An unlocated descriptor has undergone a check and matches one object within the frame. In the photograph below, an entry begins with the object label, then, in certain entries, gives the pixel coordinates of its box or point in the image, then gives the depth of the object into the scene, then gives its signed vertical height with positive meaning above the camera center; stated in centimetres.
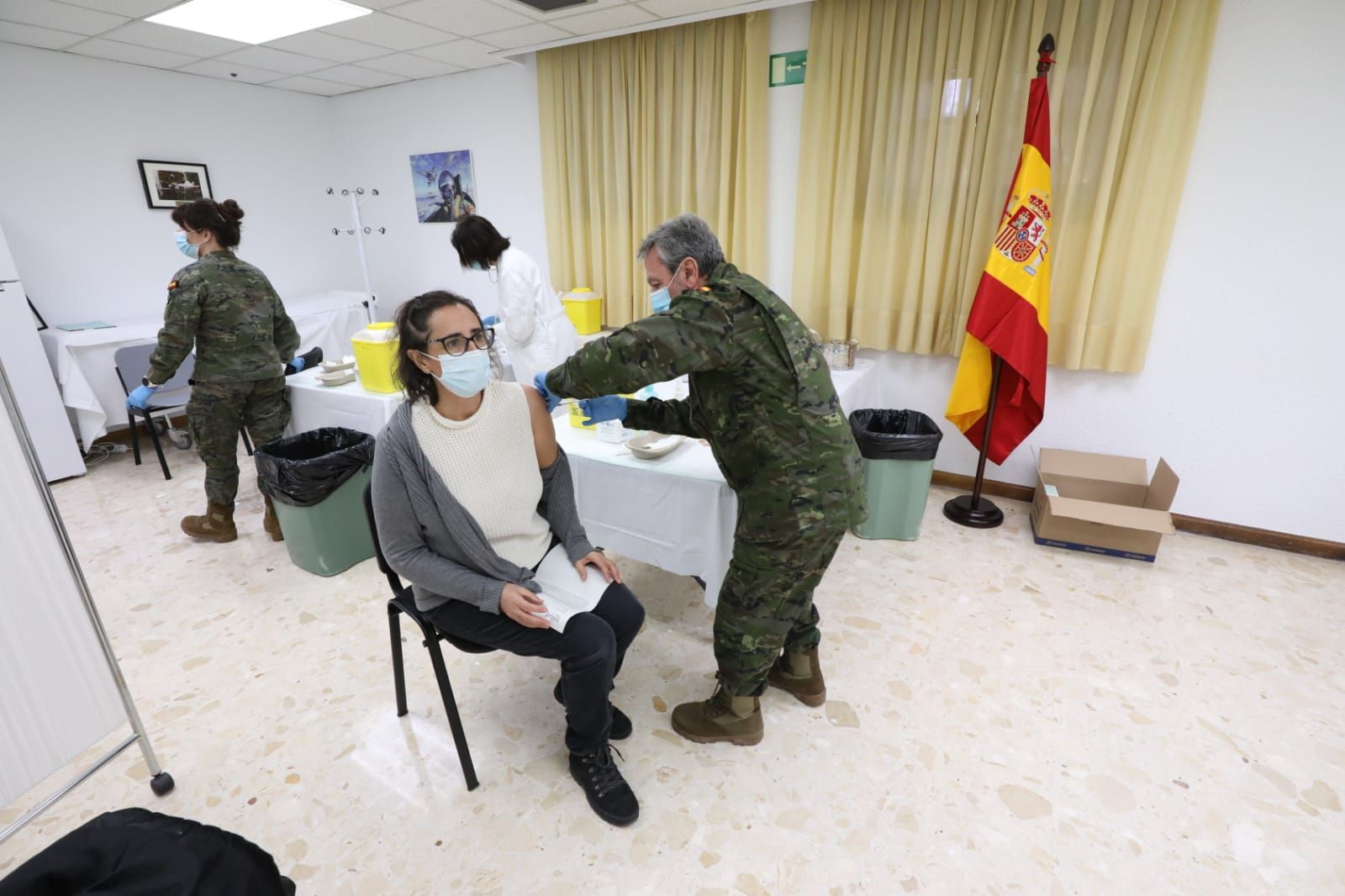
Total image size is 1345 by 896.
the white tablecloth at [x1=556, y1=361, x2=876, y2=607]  192 -85
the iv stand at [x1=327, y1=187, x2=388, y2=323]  423 -4
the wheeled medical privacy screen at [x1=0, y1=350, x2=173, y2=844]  128 -94
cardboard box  265 -120
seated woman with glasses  147 -69
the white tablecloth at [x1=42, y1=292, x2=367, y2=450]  364 -77
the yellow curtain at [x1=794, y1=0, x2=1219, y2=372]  256 +25
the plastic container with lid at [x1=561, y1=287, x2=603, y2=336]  408 -52
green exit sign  324 +74
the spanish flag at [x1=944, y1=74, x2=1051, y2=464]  256 -34
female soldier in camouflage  254 -48
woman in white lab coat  304 -39
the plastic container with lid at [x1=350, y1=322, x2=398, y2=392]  274 -54
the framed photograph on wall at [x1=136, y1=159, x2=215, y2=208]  438 +32
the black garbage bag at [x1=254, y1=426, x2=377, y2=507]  238 -88
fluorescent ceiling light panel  309 +103
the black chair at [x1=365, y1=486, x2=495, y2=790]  156 -97
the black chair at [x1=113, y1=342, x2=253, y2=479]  367 -90
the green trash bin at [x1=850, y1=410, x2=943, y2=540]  273 -107
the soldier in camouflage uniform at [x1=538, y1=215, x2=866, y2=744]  139 -44
